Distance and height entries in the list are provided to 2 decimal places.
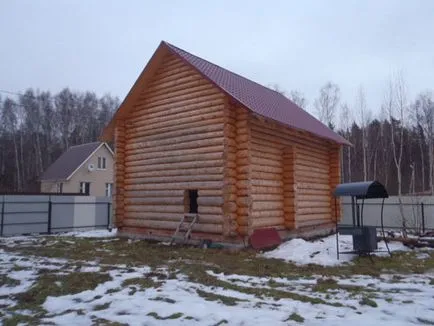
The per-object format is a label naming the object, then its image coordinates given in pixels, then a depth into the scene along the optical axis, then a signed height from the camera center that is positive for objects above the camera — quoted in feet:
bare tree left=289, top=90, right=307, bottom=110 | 139.03 +32.75
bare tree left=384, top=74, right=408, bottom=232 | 103.24 +21.05
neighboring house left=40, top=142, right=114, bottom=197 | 119.55 +6.72
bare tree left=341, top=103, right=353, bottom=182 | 129.18 +22.44
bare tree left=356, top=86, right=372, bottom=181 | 115.42 +20.94
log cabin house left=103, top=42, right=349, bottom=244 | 42.01 +4.33
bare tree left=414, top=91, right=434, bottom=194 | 123.16 +25.67
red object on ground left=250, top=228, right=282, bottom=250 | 40.52 -4.78
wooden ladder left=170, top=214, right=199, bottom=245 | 43.49 -3.85
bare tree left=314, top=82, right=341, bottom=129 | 128.16 +26.96
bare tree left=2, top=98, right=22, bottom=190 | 170.51 +32.67
